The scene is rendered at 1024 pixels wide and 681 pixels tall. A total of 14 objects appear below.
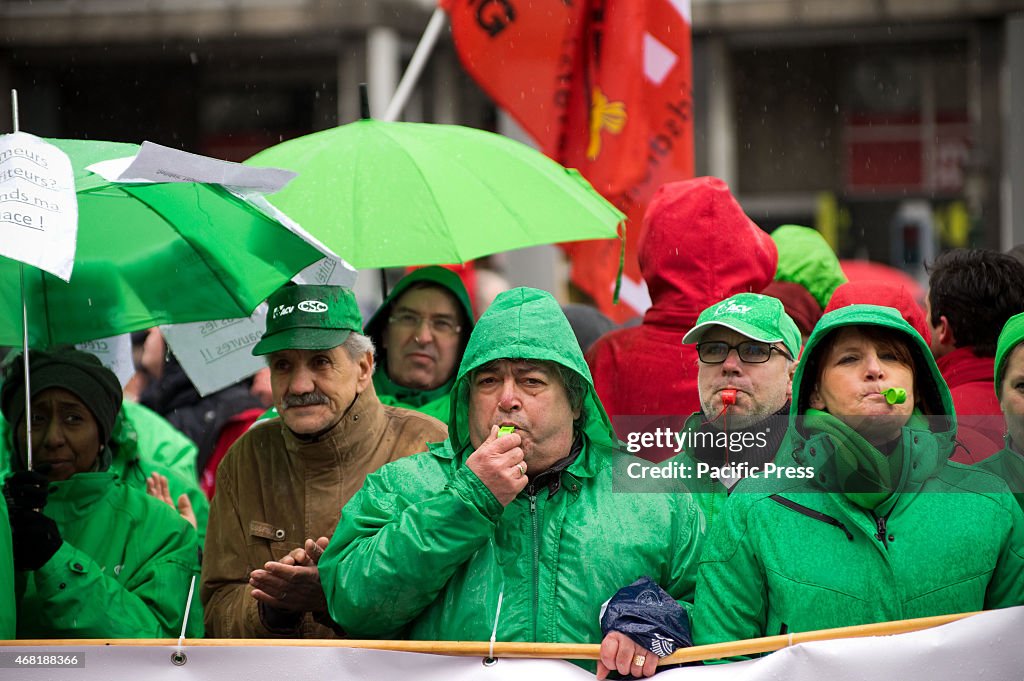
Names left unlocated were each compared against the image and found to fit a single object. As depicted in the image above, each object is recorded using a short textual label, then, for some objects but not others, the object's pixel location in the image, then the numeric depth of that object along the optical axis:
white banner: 6.46
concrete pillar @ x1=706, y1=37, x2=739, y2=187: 38.25
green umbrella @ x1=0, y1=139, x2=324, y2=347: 8.91
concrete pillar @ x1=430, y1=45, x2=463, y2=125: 37.12
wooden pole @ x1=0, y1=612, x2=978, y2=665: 6.51
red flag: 12.79
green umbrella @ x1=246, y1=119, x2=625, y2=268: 9.05
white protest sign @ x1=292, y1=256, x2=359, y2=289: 9.19
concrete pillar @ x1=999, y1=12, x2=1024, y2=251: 18.22
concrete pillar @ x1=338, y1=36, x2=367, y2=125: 36.50
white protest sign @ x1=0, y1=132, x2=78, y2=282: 7.29
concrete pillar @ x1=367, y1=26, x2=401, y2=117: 34.62
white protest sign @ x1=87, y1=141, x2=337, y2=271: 7.60
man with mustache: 8.70
